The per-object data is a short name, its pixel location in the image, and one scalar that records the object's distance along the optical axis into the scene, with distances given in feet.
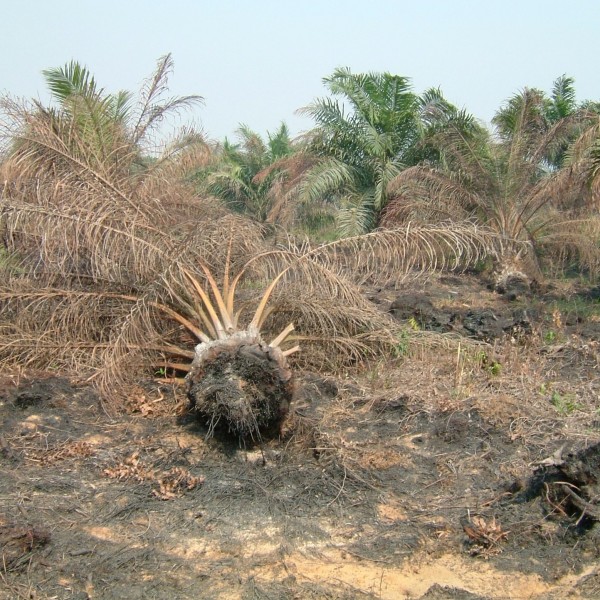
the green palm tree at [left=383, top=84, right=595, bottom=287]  54.13
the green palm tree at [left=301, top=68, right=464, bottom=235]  64.18
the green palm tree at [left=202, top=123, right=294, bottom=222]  91.91
